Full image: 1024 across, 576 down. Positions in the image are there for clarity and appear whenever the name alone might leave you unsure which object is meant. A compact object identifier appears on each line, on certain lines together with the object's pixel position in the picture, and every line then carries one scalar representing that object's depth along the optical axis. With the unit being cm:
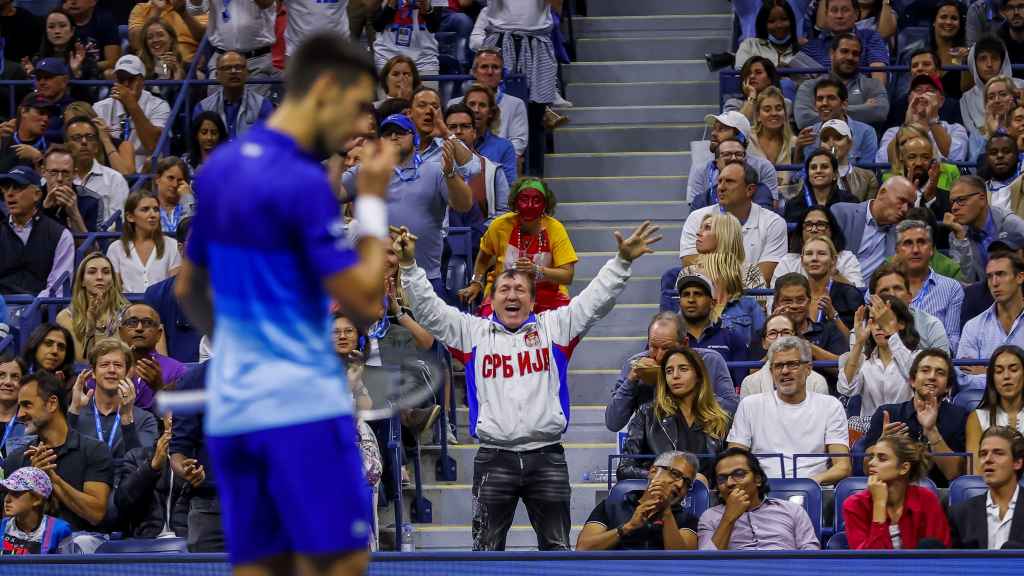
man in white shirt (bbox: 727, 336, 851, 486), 1656
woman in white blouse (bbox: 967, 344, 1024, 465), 1617
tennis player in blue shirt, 691
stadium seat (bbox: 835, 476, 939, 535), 1548
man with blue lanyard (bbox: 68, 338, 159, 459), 1728
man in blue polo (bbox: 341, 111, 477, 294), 1969
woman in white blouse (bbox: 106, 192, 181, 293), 2050
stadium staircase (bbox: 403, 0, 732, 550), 1931
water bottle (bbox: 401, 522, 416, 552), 1739
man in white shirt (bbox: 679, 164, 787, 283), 2022
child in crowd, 1561
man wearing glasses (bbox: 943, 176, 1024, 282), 2019
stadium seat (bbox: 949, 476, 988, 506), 1516
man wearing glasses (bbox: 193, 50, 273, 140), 2425
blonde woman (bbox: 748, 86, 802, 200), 2258
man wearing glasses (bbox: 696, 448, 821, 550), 1498
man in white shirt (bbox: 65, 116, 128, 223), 2319
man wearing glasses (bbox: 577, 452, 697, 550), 1487
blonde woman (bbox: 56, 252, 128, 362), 1925
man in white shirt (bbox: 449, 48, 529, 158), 2389
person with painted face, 1939
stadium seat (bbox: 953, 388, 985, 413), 1709
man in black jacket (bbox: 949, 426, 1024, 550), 1467
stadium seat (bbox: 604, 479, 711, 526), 1531
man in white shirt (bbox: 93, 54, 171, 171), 2480
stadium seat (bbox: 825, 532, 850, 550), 1487
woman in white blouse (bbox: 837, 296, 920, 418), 1716
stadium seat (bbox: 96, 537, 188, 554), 1541
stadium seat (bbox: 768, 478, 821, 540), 1552
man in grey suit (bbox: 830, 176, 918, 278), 2019
